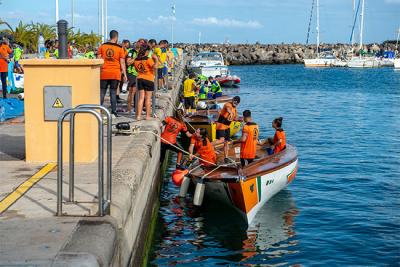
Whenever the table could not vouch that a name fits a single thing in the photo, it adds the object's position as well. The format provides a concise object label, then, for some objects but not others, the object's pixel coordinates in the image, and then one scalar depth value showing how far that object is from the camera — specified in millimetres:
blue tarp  17125
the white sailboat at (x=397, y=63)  102250
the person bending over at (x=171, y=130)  15016
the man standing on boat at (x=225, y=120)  17719
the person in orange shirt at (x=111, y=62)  13953
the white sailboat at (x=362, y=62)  103762
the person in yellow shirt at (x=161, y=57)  19380
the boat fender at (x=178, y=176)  13427
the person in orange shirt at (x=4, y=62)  18719
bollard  9508
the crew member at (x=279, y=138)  15102
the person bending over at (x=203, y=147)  14094
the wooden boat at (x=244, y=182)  11992
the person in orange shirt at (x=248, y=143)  14000
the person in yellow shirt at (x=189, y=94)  25156
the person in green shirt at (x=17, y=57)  23141
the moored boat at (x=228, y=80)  50562
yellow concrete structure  9578
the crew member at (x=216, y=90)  31008
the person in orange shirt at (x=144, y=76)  14641
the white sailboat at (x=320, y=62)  105812
